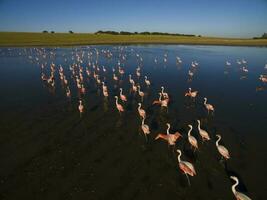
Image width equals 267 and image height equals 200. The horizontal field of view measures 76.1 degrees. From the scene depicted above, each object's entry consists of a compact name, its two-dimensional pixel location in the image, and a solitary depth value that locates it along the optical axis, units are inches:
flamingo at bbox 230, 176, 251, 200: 269.9
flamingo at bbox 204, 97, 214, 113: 543.5
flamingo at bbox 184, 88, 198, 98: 631.4
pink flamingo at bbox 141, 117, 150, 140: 426.7
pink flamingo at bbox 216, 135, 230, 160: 357.0
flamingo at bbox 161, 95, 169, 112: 554.6
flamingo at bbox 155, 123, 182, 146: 393.6
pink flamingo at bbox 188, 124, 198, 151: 385.1
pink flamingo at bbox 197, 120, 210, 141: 411.4
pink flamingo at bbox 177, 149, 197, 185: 316.6
